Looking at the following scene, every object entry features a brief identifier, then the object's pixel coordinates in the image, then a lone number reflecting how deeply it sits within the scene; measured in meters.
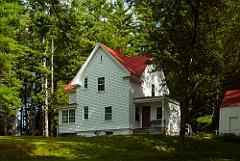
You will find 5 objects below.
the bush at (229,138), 23.30
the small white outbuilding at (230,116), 26.62
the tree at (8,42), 24.06
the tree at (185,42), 17.50
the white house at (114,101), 27.70
